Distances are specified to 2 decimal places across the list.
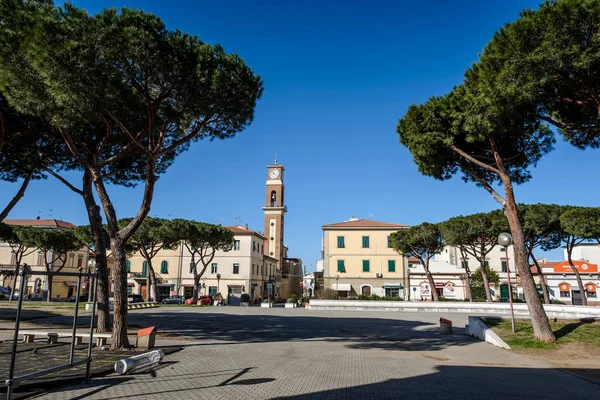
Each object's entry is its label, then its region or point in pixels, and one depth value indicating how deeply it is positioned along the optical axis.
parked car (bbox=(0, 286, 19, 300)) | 42.69
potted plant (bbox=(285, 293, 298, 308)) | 37.88
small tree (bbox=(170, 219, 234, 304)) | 36.24
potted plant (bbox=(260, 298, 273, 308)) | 38.42
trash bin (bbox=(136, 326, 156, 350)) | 10.56
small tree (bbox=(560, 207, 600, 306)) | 27.42
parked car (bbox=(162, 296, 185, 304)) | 41.53
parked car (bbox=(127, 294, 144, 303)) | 38.78
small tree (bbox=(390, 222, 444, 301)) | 37.66
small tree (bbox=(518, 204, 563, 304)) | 29.64
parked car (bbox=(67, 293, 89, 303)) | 41.74
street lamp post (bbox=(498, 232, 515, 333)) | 13.59
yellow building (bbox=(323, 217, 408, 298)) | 45.38
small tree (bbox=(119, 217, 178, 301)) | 35.75
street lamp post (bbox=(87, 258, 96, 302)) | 15.97
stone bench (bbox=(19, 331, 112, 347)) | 10.48
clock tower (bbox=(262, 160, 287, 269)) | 61.09
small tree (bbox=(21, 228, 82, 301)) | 39.41
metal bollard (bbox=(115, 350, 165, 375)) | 7.48
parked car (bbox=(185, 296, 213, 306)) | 38.73
